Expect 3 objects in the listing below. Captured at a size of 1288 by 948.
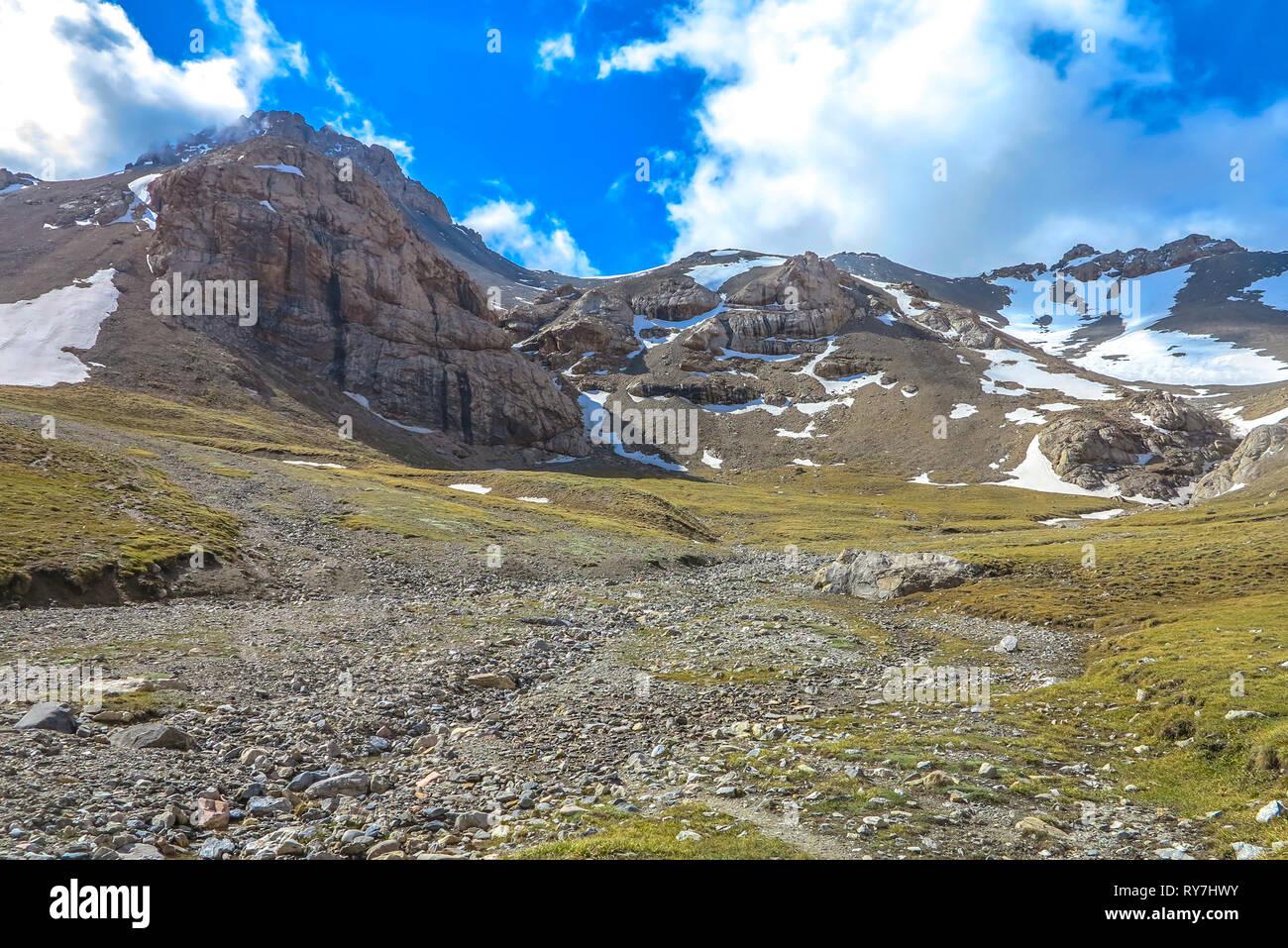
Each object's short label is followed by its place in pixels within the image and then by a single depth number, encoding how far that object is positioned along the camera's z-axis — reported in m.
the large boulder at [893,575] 44.12
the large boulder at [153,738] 13.27
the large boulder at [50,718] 13.23
